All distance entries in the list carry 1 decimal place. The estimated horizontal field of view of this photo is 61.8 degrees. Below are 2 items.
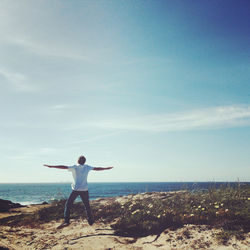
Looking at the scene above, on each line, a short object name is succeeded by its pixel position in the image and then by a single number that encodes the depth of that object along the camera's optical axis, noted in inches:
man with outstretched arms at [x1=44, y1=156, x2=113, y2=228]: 310.7
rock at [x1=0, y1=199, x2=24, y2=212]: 616.3
